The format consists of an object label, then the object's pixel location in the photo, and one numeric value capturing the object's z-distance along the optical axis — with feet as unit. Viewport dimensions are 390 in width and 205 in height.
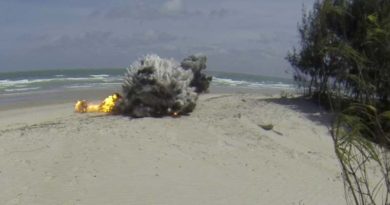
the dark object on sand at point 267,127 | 37.29
